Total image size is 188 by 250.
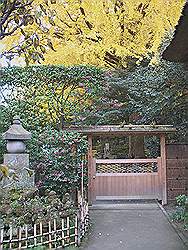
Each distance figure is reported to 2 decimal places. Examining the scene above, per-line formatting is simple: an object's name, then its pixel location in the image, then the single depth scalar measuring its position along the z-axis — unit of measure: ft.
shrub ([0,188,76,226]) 20.03
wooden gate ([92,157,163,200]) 36.40
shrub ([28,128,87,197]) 30.40
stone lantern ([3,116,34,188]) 26.25
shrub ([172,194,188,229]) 23.48
